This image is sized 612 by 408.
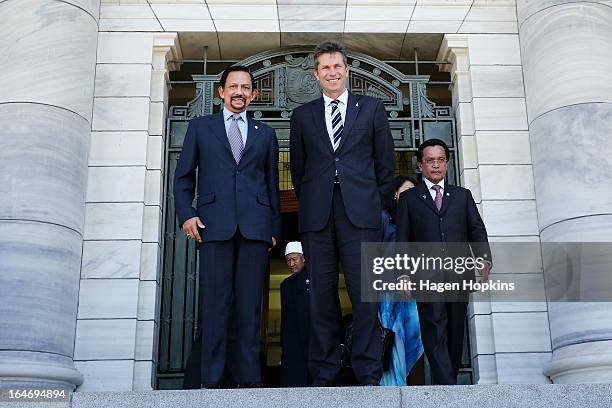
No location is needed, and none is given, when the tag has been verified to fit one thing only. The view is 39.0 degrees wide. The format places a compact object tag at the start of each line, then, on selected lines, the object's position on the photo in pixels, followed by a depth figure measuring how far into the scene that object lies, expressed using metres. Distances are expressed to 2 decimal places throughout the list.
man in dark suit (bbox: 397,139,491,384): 7.01
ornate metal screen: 9.74
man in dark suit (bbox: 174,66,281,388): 6.43
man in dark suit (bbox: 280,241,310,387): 8.21
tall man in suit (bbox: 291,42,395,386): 6.32
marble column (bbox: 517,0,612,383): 7.97
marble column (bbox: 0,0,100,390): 7.75
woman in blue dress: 7.65
